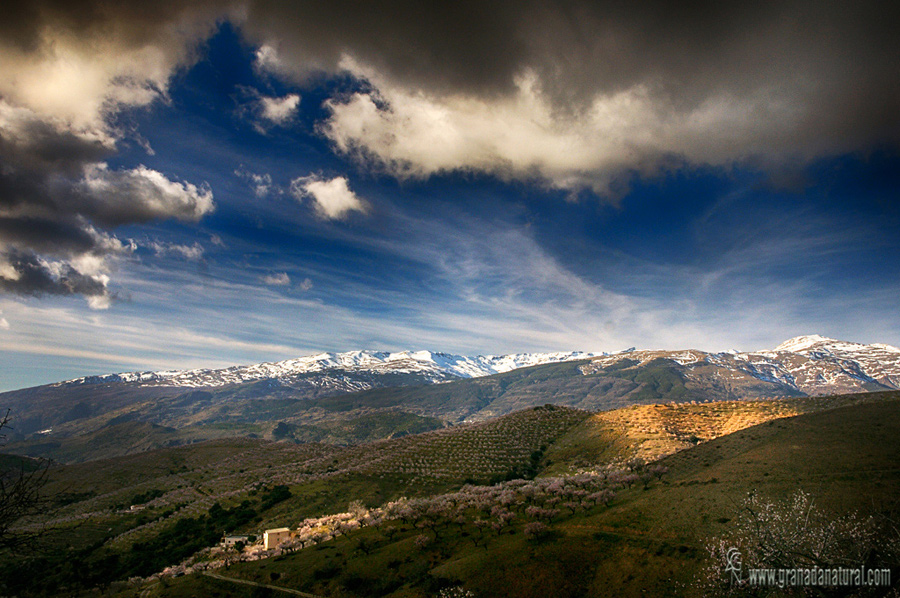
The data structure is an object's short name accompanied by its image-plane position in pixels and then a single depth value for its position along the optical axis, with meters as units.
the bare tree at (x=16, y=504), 21.89
